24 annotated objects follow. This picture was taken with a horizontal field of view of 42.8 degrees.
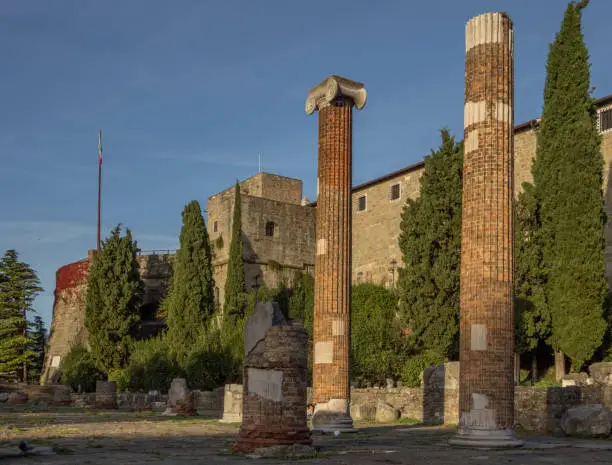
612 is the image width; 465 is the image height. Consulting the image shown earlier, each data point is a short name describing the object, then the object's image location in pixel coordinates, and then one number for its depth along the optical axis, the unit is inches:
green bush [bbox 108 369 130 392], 1194.6
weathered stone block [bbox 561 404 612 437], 487.2
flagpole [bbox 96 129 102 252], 1867.4
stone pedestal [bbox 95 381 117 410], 961.5
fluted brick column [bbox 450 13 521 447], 409.1
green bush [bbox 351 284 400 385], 968.9
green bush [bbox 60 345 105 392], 1363.2
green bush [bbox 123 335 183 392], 1129.4
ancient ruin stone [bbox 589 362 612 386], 574.8
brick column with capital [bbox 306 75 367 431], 545.0
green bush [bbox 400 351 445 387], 941.8
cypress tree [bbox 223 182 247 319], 1277.1
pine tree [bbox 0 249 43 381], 1557.6
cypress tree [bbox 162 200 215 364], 1268.5
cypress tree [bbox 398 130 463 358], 957.8
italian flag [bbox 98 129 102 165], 1866.4
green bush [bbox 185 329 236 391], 1035.3
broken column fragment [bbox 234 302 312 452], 370.0
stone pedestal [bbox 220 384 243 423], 654.5
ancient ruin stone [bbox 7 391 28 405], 1117.1
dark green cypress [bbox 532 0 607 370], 792.3
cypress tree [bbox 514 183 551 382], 845.2
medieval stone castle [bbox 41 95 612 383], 1288.1
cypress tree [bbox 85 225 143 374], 1370.6
